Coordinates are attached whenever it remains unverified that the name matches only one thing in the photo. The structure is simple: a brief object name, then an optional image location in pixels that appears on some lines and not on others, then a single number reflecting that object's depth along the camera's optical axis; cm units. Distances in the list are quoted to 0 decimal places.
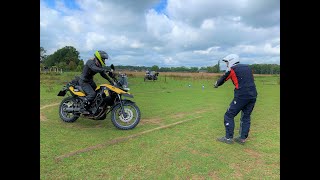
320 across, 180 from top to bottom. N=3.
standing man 554
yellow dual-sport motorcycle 672
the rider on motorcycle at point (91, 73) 683
